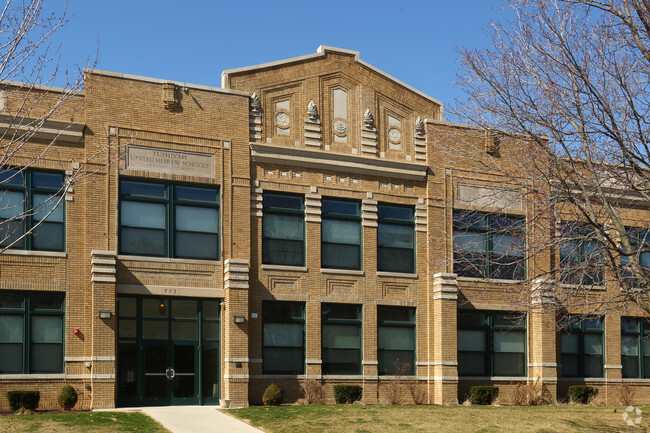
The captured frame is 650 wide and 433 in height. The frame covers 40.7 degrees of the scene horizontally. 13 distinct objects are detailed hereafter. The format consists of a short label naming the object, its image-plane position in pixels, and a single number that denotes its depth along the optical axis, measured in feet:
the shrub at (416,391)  97.81
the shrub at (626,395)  109.91
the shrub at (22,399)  78.28
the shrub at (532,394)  101.76
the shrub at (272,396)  89.25
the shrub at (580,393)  105.81
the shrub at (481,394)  99.40
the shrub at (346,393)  93.81
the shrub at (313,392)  92.84
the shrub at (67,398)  79.92
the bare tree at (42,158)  81.25
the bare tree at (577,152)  57.00
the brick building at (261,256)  83.71
